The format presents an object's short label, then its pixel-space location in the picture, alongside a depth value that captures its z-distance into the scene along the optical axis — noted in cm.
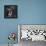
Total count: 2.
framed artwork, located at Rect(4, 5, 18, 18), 311
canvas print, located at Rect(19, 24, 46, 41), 294
